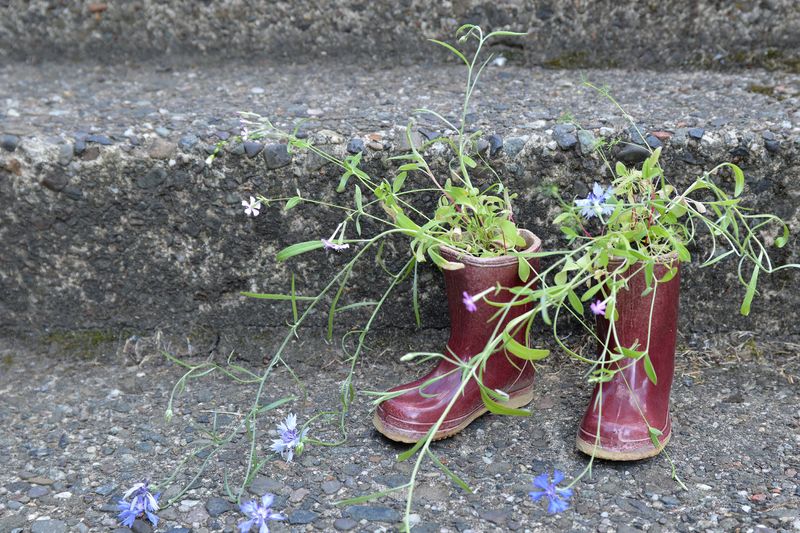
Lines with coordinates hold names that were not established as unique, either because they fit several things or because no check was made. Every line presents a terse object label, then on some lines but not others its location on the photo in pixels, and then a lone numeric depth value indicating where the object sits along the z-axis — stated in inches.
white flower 73.3
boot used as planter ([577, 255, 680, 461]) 70.9
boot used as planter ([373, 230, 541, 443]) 71.7
